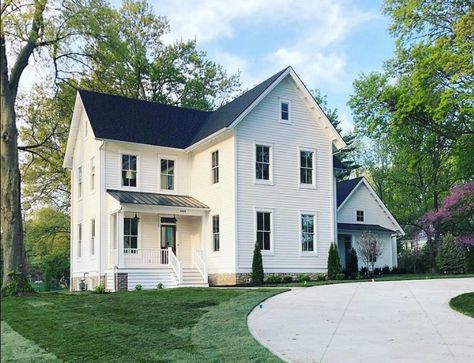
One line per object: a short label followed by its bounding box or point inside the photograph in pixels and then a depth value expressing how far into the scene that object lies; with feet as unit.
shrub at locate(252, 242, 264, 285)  68.08
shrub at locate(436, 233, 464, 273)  91.76
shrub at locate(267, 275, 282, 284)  69.45
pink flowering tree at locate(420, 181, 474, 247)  97.96
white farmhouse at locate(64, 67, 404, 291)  70.33
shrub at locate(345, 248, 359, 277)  93.91
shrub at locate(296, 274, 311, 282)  72.18
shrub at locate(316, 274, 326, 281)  73.92
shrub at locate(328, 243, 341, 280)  74.74
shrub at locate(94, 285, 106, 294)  62.41
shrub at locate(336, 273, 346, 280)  74.62
